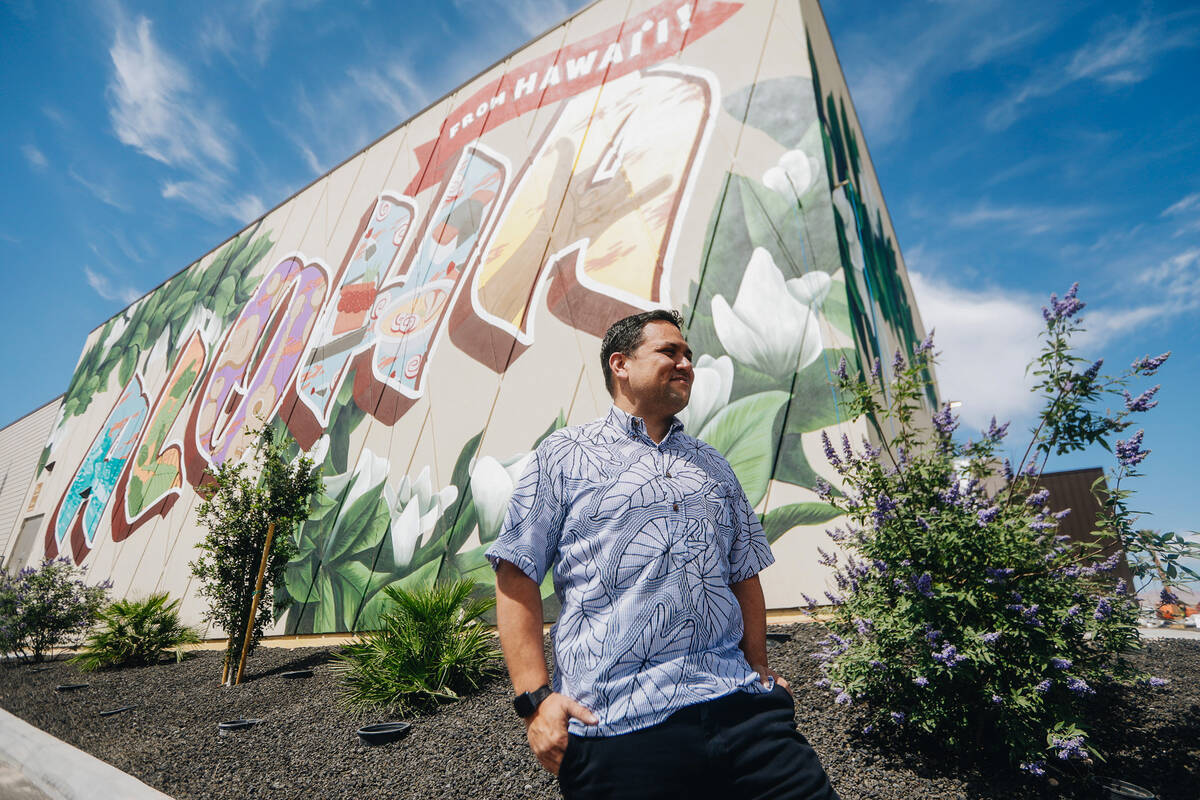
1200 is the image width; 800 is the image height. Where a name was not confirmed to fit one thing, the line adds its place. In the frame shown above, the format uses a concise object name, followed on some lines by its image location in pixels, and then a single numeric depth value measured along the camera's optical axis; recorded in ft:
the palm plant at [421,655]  14.24
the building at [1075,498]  44.25
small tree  21.70
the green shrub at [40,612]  31.68
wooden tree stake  20.29
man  4.04
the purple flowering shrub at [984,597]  8.16
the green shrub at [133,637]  26.22
